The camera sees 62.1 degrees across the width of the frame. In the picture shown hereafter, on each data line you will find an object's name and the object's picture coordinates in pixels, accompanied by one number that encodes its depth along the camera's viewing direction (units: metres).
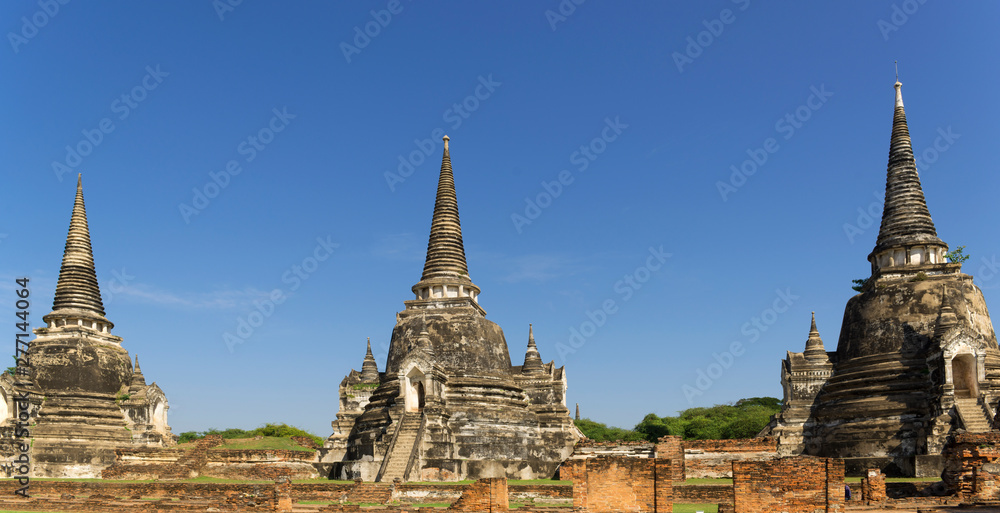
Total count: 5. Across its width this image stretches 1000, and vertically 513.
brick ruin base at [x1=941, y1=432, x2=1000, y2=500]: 18.61
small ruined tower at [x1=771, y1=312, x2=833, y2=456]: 32.50
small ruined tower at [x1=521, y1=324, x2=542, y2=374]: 39.58
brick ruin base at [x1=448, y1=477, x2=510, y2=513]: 19.88
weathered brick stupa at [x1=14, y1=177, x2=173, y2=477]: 38.50
